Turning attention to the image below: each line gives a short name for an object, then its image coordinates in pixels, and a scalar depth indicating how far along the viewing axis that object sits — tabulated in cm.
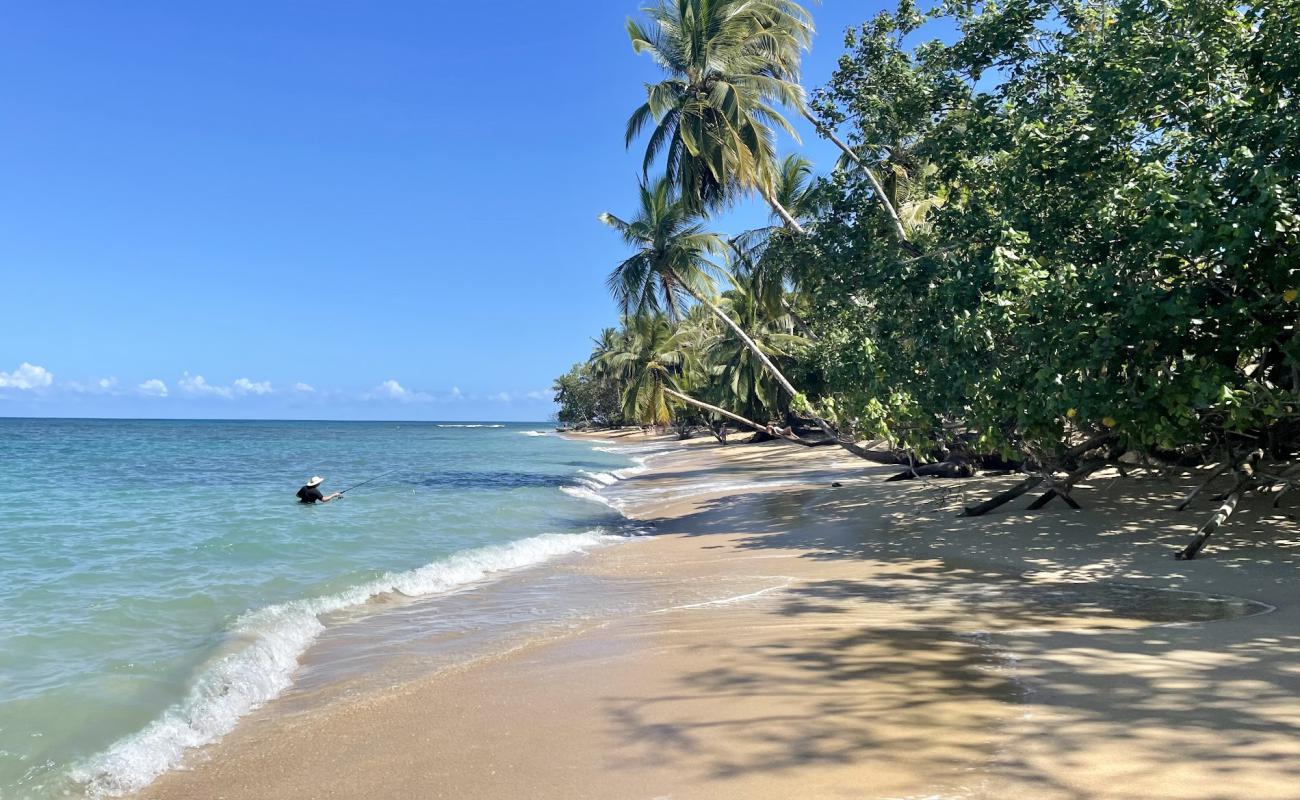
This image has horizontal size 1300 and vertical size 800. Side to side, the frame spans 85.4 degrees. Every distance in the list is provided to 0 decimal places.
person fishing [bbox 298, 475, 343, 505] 1642
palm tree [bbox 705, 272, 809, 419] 3189
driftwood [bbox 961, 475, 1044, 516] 977
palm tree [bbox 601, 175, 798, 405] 2227
